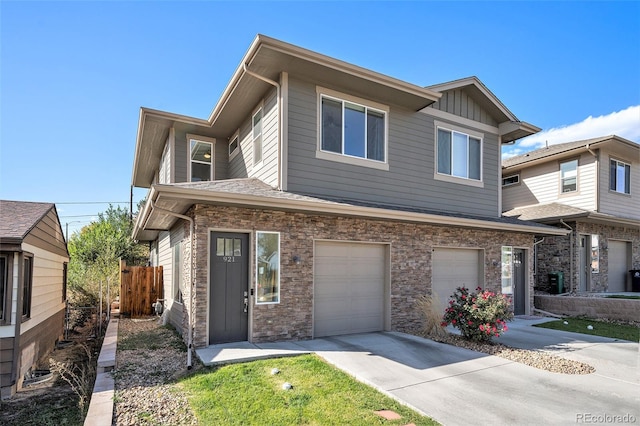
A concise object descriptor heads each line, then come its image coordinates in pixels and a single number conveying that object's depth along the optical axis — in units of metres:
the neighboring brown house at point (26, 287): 6.23
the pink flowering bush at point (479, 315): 7.62
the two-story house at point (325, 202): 7.45
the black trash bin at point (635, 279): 16.02
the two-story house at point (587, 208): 14.34
